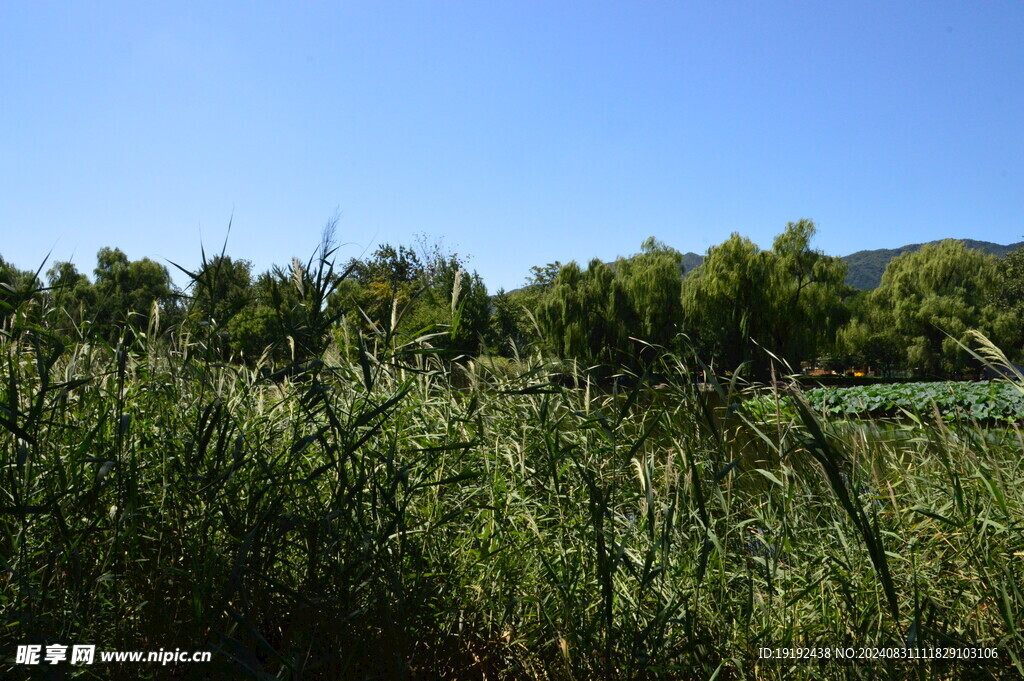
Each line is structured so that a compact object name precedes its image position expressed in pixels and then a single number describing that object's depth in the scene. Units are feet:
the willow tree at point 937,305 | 84.58
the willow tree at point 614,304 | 74.74
